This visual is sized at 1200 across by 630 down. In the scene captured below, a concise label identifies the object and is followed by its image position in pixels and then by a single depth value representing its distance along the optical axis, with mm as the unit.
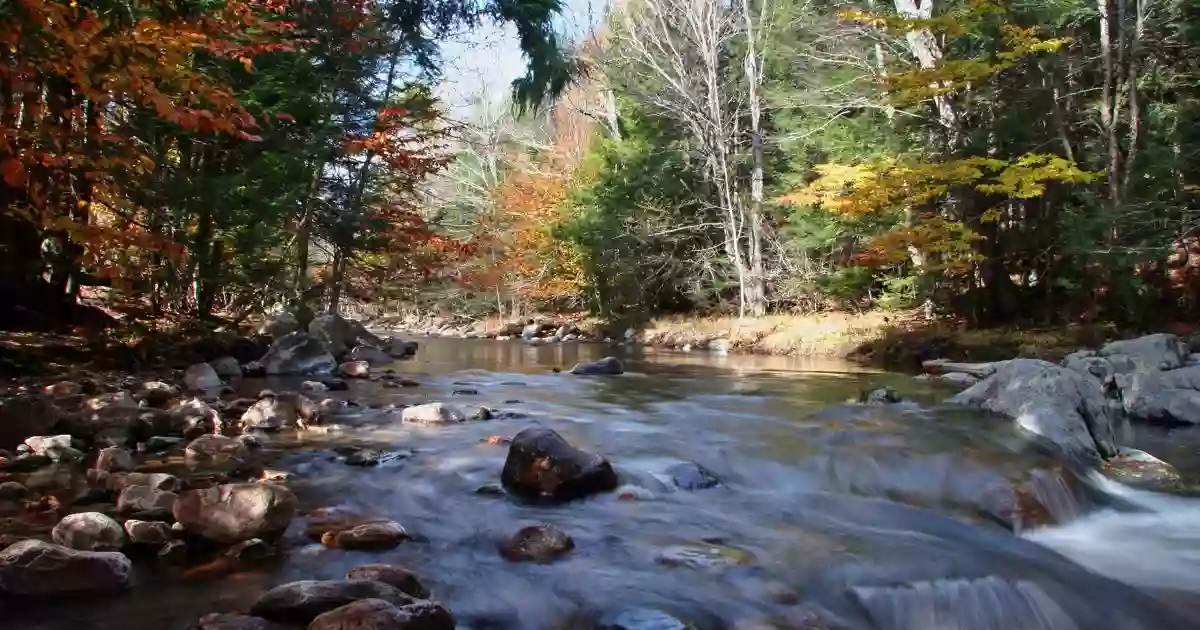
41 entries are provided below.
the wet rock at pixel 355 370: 10516
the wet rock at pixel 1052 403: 6246
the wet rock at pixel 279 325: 12242
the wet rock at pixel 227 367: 9555
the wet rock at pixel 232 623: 2625
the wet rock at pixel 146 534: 3420
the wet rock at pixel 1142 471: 5512
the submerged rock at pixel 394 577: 3115
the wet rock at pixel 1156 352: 9180
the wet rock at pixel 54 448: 4844
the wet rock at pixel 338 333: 12922
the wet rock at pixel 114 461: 4490
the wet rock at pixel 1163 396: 7844
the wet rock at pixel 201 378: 8188
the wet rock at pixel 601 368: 11714
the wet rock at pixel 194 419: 5828
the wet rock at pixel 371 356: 13511
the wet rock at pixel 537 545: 3729
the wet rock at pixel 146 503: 3738
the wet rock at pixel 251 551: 3389
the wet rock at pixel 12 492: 3947
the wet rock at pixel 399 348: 15695
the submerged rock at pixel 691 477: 5121
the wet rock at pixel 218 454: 4887
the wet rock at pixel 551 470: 4695
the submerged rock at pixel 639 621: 2893
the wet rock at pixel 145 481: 4035
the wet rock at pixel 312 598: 2734
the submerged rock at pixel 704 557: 3671
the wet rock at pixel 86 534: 3299
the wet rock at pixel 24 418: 5117
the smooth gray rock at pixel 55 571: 2867
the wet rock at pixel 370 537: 3666
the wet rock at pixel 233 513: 3510
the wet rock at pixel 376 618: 2566
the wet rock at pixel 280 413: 6227
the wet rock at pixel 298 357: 10414
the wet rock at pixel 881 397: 7977
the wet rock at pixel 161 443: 5246
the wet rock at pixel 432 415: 6926
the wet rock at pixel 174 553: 3326
